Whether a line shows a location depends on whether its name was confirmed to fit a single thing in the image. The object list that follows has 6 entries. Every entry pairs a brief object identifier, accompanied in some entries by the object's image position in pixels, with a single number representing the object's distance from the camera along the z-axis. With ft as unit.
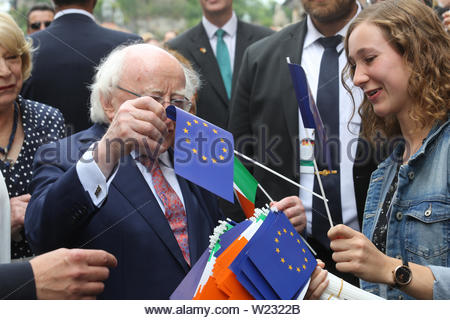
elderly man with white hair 7.03
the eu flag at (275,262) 5.96
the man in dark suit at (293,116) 12.02
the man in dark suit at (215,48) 16.35
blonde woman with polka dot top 10.14
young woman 7.52
